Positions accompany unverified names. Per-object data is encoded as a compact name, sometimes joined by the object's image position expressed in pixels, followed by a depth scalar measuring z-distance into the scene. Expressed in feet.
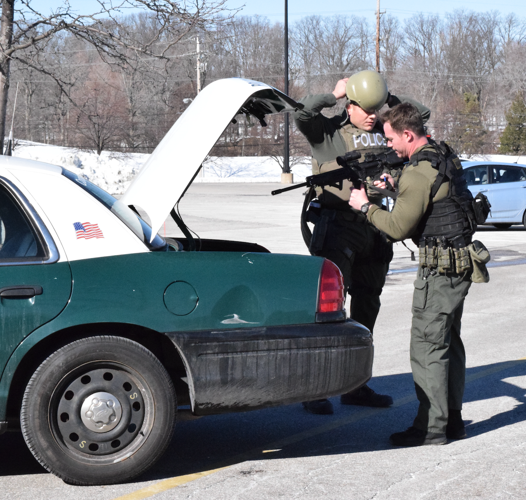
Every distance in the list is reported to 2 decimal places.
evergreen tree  223.71
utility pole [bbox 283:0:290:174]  130.72
